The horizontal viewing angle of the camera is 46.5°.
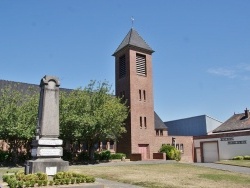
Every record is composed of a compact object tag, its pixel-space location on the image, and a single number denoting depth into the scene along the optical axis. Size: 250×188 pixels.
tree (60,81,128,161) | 27.67
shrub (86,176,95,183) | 11.66
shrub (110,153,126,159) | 33.44
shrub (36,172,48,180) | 11.32
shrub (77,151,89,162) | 32.19
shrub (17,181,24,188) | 10.23
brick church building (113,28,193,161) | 35.49
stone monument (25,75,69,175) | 13.49
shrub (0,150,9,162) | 28.13
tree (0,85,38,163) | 24.95
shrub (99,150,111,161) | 33.24
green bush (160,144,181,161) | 35.25
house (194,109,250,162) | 38.53
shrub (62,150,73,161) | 31.94
